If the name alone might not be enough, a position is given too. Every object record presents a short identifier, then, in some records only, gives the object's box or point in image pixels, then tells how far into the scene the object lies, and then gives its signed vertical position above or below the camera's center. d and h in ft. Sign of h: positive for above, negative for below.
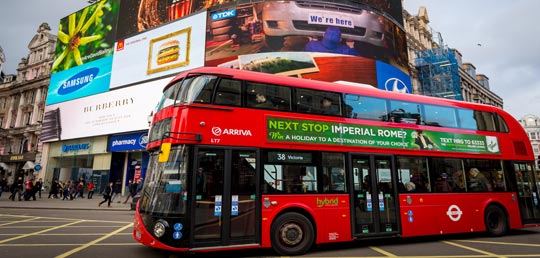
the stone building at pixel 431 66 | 101.65 +42.54
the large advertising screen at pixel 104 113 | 91.45 +24.56
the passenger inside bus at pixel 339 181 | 25.34 +0.80
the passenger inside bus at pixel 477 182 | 30.86 +0.86
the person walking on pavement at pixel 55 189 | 85.77 +0.74
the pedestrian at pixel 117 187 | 78.00 +1.14
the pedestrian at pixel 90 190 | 87.81 +0.47
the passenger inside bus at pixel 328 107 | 26.32 +6.86
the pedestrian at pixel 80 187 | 88.28 +1.29
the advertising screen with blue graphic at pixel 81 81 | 105.60 +37.93
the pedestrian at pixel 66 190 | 82.85 +0.46
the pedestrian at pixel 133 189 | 71.95 +0.60
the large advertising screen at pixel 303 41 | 78.79 +37.90
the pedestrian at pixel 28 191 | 73.20 +0.20
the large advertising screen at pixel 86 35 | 110.52 +56.47
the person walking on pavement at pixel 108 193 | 63.31 -0.35
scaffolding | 100.83 +37.77
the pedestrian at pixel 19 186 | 71.89 +1.32
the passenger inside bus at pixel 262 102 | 24.02 +6.65
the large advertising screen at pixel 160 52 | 88.07 +40.69
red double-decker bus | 20.97 +1.88
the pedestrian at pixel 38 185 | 76.84 +1.62
